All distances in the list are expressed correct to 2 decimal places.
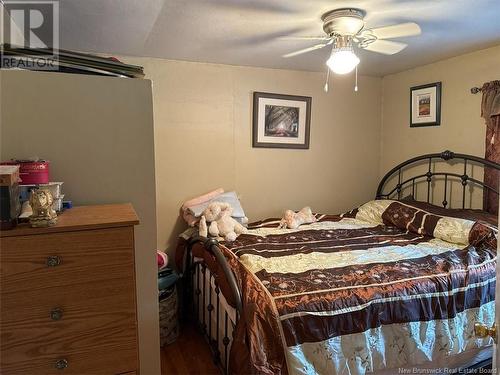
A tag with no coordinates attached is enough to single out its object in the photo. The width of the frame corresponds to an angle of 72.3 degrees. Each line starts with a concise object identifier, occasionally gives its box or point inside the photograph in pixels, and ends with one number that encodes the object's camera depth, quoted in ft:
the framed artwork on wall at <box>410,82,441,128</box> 10.73
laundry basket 8.25
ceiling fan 6.68
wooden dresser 3.01
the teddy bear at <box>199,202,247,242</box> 9.03
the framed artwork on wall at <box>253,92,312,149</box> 11.18
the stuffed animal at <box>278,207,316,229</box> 10.28
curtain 8.98
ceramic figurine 3.08
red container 3.57
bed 5.33
